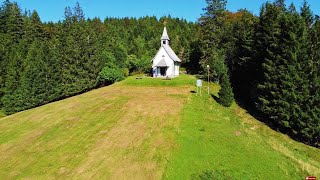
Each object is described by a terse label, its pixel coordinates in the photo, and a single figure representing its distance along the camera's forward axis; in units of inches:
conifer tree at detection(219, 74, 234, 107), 1163.9
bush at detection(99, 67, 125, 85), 1642.7
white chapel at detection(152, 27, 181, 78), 1642.7
